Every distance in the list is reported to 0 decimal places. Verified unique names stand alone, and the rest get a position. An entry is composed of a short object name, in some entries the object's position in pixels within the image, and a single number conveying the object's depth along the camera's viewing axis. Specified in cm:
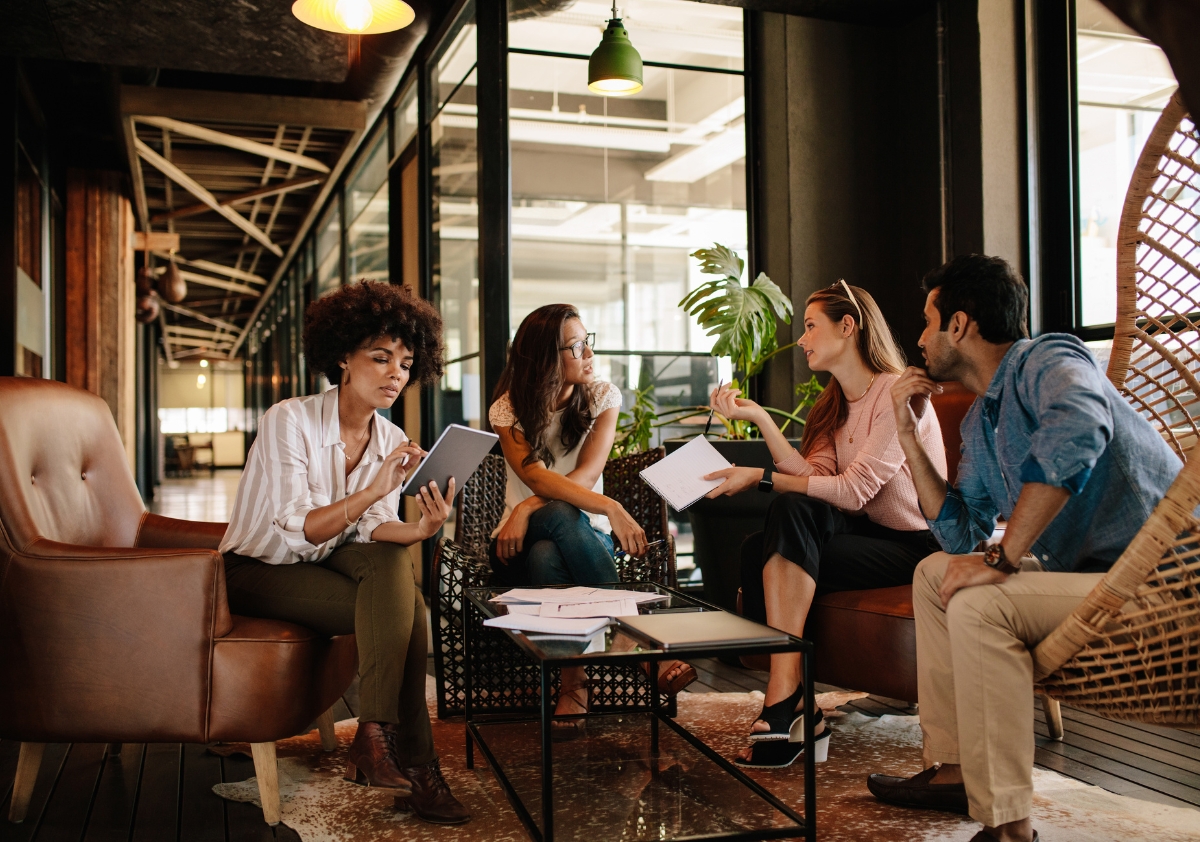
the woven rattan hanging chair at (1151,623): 161
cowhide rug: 197
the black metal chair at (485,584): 267
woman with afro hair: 208
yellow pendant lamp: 310
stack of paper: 177
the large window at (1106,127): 320
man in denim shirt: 173
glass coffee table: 159
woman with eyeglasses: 265
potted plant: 341
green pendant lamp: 369
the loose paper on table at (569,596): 206
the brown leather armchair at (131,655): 201
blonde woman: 237
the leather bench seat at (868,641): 226
